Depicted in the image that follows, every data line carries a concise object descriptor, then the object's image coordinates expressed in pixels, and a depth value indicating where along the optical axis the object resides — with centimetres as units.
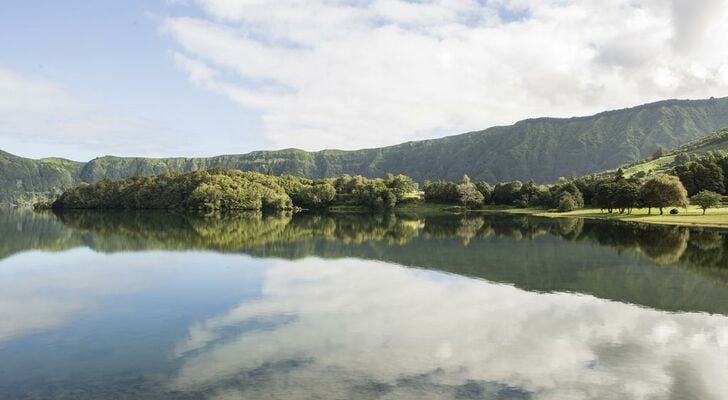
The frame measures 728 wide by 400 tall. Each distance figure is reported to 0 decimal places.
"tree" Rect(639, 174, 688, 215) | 9275
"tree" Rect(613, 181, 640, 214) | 10538
